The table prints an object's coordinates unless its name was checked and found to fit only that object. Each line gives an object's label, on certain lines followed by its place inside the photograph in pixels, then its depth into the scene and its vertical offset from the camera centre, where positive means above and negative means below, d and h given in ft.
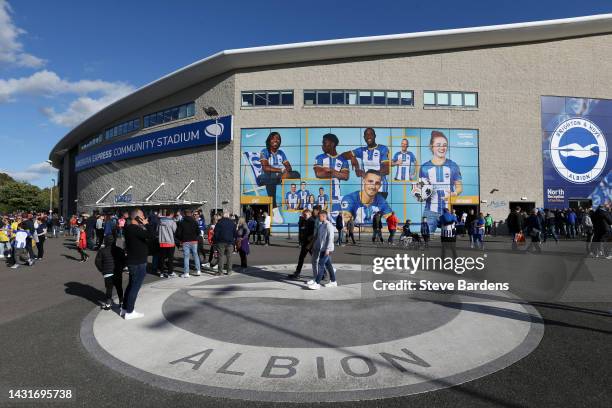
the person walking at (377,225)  58.89 -2.41
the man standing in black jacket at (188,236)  29.66 -2.12
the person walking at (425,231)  48.11 -2.85
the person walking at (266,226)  57.98 -2.56
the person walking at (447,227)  34.40 -1.63
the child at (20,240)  36.42 -2.96
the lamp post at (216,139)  77.11 +17.24
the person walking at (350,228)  58.70 -2.90
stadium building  82.33 +21.91
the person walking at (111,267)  19.97 -3.22
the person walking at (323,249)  24.49 -2.72
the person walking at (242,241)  32.68 -2.83
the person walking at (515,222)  40.98 -1.38
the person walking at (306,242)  28.13 -2.57
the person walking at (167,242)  29.99 -2.64
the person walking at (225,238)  28.58 -2.22
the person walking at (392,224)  55.93 -2.14
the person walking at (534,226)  35.85 -1.72
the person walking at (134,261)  17.90 -2.60
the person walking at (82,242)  39.70 -3.47
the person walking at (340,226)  56.29 -2.44
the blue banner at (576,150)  85.92 +15.43
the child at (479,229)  48.61 -2.62
